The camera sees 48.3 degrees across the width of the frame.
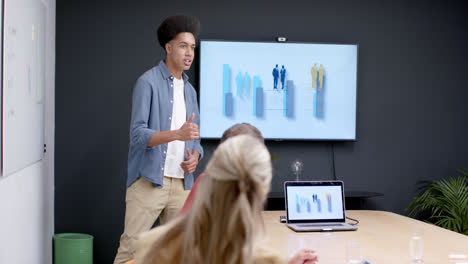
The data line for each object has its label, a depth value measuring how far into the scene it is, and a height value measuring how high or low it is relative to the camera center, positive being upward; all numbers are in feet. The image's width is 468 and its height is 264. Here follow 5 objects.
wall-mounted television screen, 14.57 +1.05
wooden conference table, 7.77 -1.92
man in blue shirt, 10.27 -0.46
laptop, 10.32 -1.56
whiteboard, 8.55 +0.68
